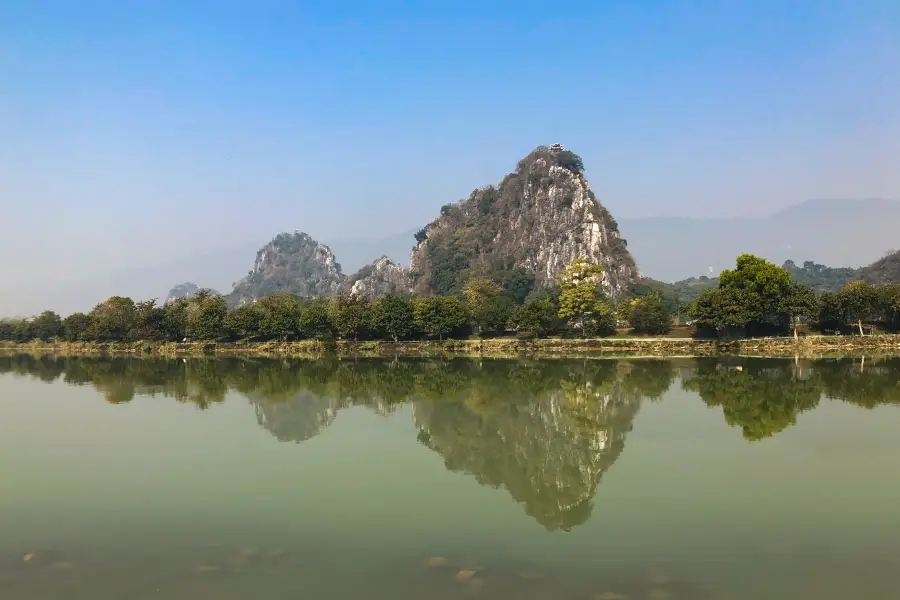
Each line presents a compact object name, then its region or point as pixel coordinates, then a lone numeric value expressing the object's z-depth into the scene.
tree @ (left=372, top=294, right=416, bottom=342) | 64.25
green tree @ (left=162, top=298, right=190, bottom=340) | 77.81
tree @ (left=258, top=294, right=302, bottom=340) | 69.56
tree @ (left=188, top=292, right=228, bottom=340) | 73.25
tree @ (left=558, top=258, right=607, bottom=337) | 63.28
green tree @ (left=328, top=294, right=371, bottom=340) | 65.94
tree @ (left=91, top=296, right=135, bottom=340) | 81.25
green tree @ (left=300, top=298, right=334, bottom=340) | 68.50
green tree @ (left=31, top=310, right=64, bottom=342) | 95.62
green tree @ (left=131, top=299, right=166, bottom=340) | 78.81
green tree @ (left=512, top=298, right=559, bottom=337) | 61.34
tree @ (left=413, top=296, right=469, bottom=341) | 63.76
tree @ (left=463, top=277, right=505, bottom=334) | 68.12
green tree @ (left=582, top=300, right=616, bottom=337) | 61.53
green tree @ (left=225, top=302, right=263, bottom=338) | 72.19
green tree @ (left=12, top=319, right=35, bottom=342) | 98.06
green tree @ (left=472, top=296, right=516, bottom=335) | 65.62
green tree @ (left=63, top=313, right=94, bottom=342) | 87.06
